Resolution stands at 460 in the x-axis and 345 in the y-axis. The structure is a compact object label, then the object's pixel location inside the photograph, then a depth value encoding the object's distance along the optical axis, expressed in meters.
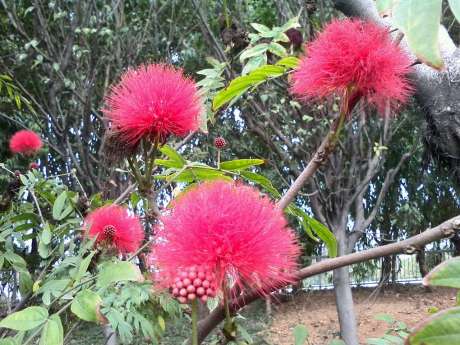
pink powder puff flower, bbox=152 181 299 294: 0.52
